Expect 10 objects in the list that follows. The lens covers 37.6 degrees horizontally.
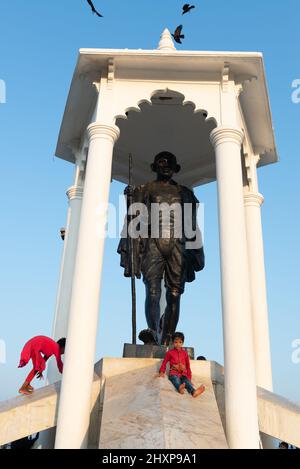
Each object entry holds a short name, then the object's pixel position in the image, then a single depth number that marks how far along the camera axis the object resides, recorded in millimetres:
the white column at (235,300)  6230
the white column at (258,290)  9008
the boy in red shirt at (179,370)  6367
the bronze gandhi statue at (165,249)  8844
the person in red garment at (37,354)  7480
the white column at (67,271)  9602
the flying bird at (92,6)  7832
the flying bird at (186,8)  9383
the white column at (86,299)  6340
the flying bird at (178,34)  10461
